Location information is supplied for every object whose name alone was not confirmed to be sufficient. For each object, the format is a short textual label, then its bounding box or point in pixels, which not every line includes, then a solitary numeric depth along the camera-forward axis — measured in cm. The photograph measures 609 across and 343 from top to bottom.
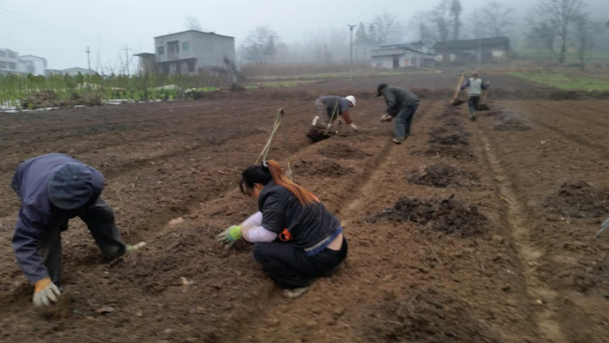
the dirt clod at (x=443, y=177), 702
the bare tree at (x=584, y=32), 5523
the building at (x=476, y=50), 6969
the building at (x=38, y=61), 9848
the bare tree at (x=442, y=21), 9062
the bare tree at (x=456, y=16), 9100
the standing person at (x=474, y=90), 1458
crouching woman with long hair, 340
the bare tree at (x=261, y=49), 8169
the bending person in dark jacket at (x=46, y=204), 300
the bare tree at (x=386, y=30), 10850
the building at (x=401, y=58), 6793
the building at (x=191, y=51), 5503
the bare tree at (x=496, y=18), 9581
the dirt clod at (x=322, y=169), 752
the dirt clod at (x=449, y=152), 907
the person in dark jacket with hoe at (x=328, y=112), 1099
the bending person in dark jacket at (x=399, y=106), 1085
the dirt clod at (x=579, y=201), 534
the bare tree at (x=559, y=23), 6281
